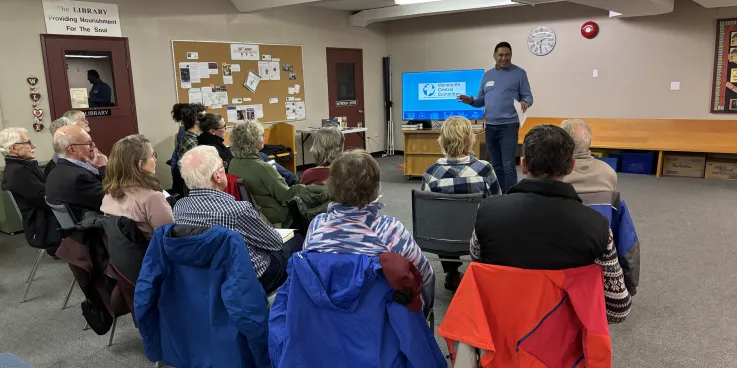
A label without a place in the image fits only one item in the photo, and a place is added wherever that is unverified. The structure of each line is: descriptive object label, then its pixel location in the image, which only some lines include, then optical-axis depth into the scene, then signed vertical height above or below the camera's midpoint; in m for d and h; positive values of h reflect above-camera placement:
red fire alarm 7.49 +0.83
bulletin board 6.57 +0.29
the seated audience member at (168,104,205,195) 4.49 -0.28
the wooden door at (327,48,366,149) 8.50 +0.16
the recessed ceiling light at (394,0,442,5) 7.78 +1.36
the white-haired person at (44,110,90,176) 4.43 -0.12
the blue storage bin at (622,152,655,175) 7.19 -1.02
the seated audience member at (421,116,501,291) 2.83 -0.41
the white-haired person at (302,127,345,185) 2.95 -0.29
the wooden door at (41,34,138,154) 5.41 +0.25
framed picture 6.78 +0.18
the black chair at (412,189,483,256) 2.64 -0.64
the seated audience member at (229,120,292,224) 3.19 -0.45
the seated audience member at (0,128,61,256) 3.42 -0.62
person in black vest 1.57 -0.40
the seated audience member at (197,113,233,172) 4.20 -0.25
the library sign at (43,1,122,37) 5.31 +0.90
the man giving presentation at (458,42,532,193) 5.05 -0.10
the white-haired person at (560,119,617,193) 2.37 -0.38
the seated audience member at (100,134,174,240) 2.44 -0.40
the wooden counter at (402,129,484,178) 6.84 -0.71
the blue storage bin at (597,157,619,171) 7.36 -1.00
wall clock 7.88 +0.74
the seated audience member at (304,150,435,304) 1.68 -0.40
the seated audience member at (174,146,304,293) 2.01 -0.42
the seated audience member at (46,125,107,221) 2.95 -0.42
